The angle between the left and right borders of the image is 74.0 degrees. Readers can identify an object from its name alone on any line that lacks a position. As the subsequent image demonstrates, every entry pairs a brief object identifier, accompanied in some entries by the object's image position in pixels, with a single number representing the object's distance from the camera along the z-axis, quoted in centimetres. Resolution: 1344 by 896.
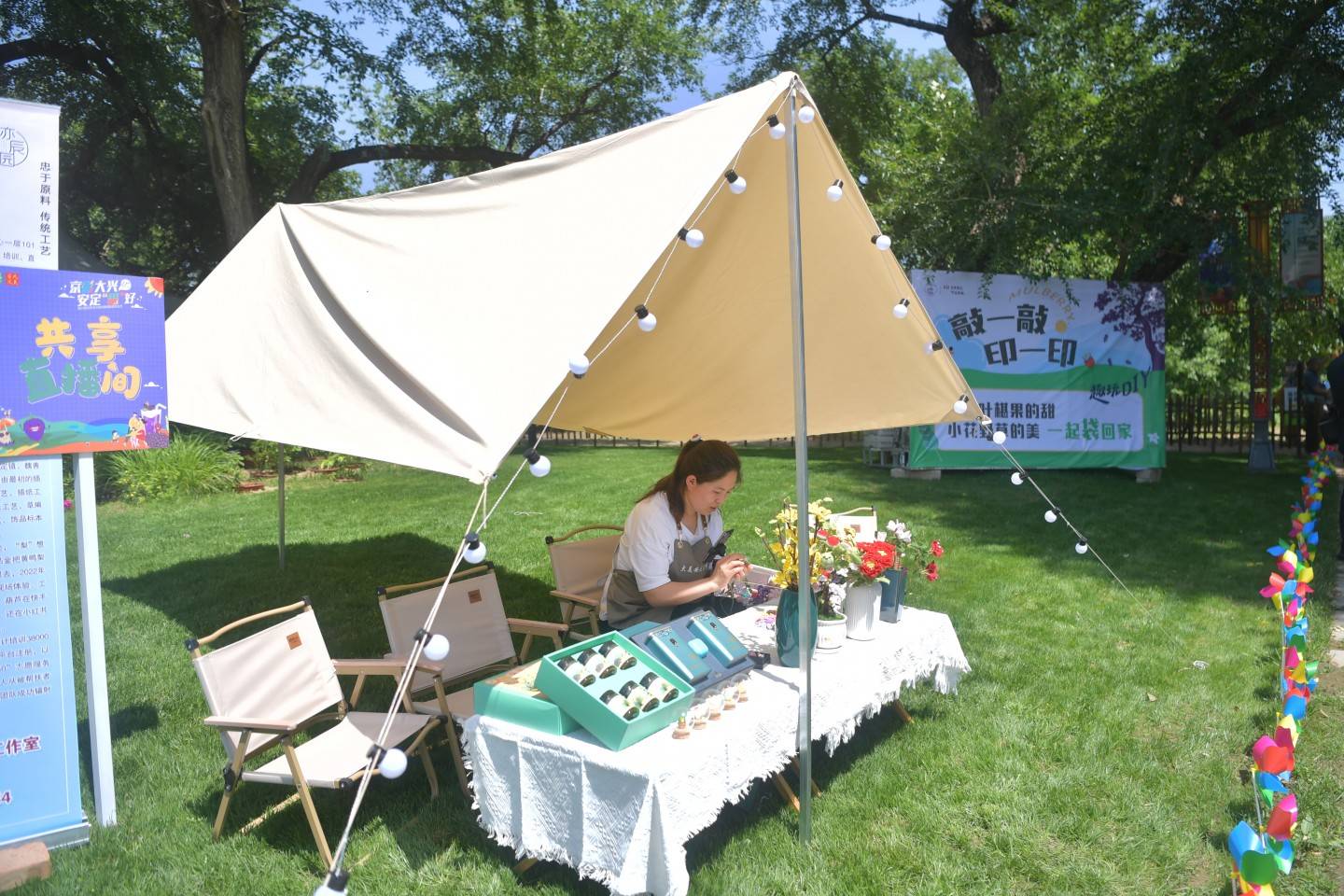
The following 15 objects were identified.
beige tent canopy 257
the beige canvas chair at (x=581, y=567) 427
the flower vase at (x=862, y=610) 316
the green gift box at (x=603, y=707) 227
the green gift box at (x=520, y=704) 239
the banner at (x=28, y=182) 259
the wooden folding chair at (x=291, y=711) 269
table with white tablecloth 218
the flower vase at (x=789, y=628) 288
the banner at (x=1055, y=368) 984
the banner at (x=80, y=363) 257
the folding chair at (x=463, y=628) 336
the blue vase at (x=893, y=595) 334
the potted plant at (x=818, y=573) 290
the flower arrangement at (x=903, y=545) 333
